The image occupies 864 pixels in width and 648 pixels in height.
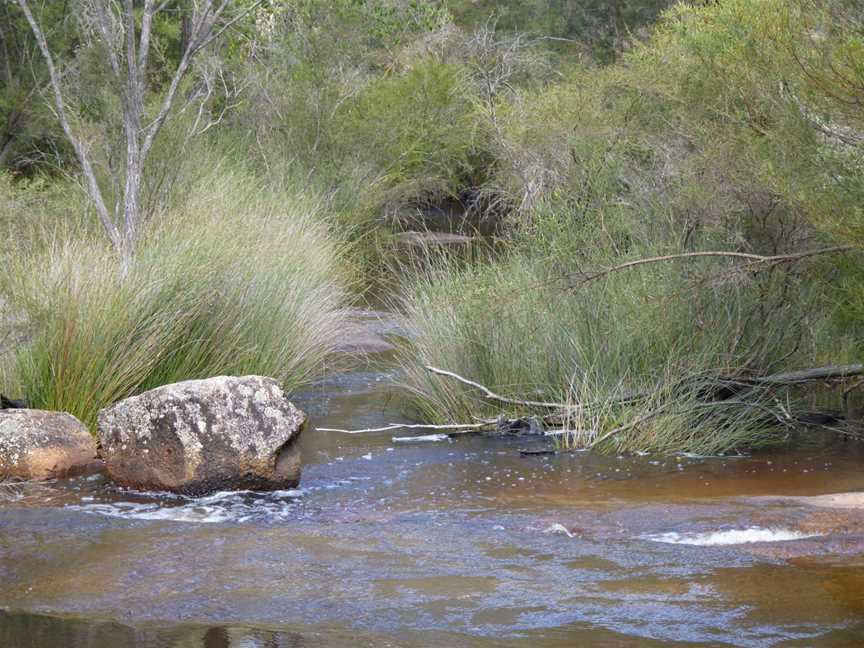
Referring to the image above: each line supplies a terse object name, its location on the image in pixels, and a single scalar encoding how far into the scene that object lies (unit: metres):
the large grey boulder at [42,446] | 14.74
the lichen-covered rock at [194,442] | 14.44
